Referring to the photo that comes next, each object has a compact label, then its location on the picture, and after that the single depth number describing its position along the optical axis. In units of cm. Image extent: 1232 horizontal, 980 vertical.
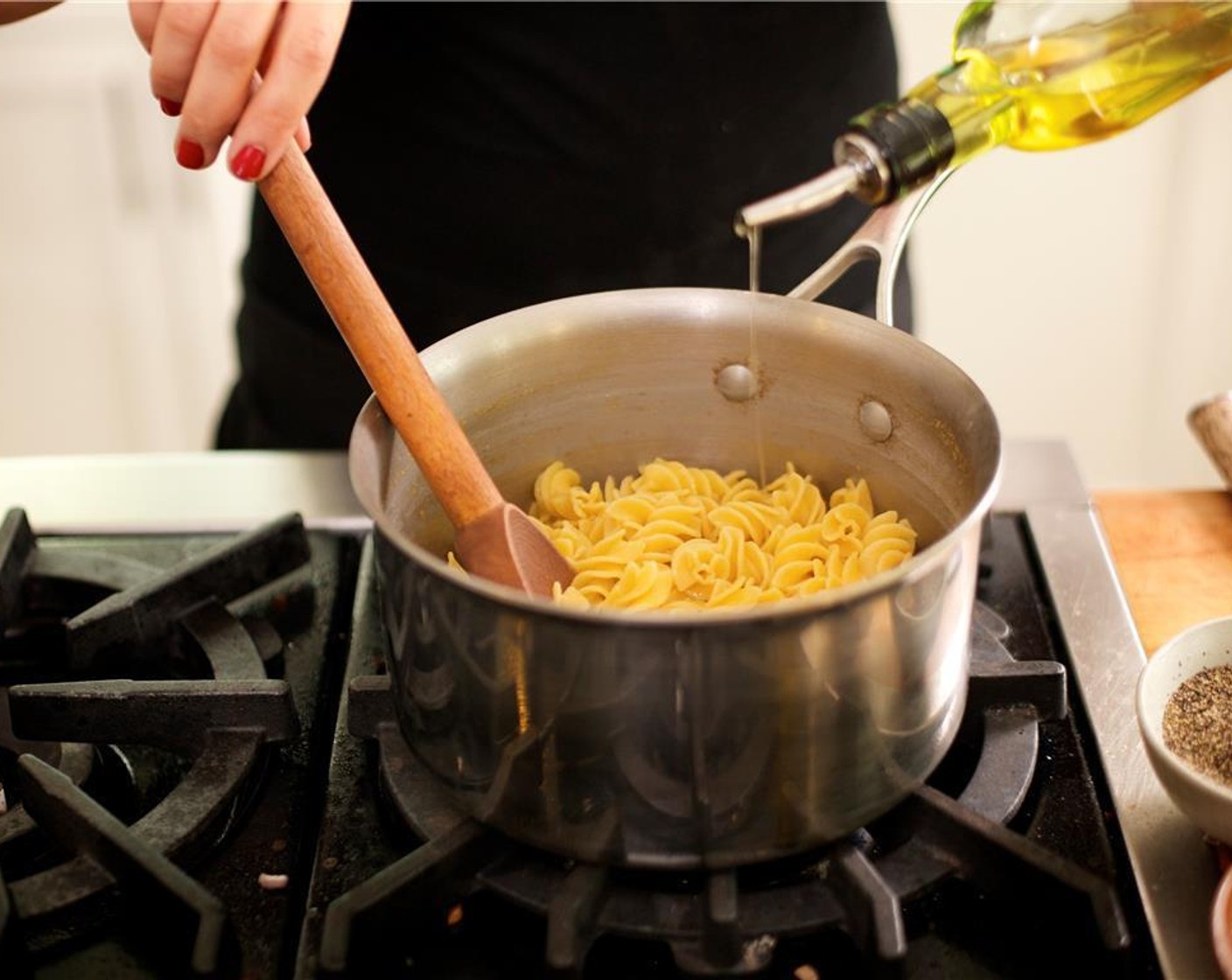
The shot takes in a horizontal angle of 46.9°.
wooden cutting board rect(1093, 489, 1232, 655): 103
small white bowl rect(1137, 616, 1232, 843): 74
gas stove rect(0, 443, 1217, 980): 74
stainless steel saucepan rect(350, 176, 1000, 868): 68
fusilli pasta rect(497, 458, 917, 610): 96
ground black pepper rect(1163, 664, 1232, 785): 80
